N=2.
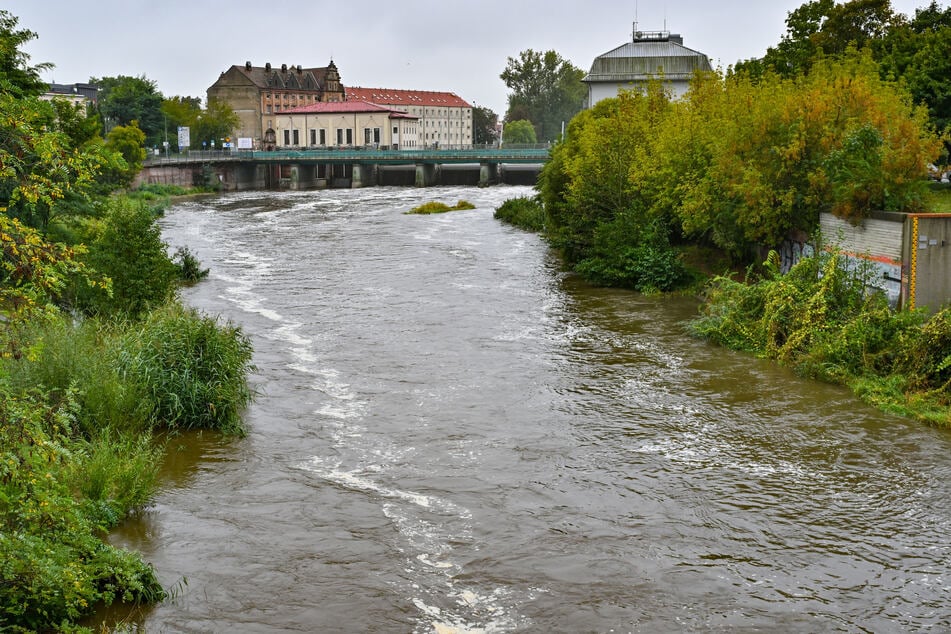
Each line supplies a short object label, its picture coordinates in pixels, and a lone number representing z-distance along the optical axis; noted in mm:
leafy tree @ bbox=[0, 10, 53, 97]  23264
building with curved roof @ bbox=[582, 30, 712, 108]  73812
